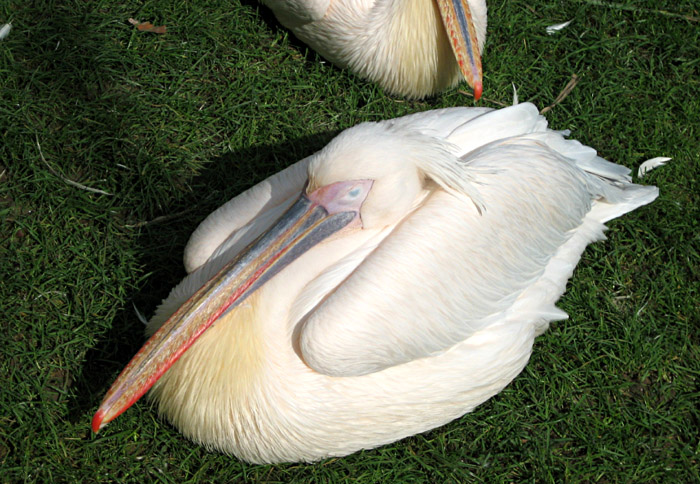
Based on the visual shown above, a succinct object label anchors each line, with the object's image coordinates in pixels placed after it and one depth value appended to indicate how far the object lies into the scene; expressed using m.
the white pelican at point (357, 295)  1.94
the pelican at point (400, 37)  2.71
